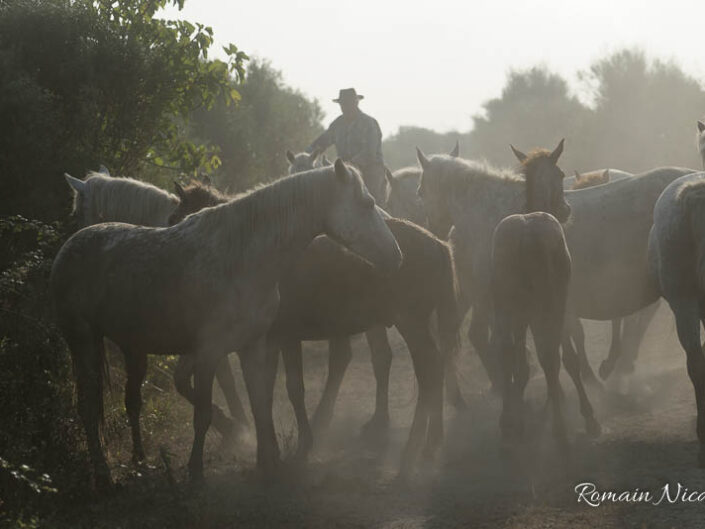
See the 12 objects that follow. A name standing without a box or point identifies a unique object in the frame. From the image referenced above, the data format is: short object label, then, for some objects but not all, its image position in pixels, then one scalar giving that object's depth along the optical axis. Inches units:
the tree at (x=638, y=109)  2974.9
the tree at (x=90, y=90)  751.1
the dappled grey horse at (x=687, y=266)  522.0
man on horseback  1008.9
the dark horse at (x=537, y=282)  533.6
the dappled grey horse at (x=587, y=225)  697.6
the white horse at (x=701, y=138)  616.7
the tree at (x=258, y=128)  2018.9
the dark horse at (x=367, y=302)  592.1
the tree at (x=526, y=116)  4507.9
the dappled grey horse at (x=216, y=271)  506.9
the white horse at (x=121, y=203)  666.8
